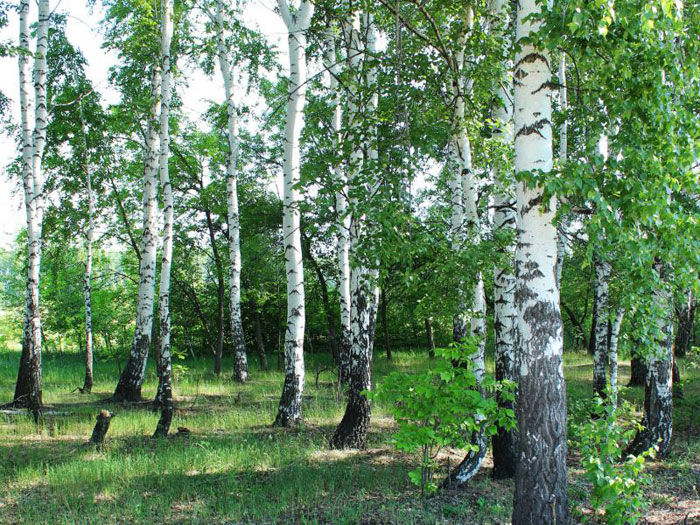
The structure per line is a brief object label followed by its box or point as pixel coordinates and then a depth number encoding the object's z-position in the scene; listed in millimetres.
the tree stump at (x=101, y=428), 7406
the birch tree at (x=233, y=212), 12562
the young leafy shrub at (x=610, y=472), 3832
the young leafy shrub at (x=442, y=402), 4480
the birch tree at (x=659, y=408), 6969
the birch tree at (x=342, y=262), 9048
